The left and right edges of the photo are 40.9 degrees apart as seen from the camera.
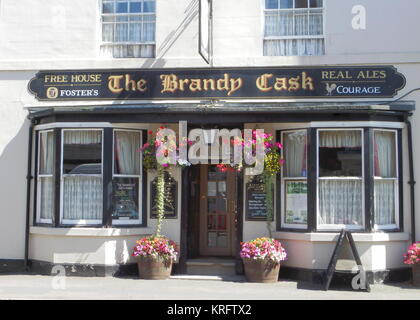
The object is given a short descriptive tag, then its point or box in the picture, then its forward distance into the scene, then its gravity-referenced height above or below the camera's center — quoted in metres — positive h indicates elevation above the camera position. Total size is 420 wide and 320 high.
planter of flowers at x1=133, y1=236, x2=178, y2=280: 10.80 -1.12
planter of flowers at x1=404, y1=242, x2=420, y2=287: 10.18 -1.09
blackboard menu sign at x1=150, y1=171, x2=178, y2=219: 11.52 +0.04
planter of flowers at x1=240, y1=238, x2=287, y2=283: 10.45 -1.11
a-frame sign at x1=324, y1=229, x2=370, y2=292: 9.97 -1.08
